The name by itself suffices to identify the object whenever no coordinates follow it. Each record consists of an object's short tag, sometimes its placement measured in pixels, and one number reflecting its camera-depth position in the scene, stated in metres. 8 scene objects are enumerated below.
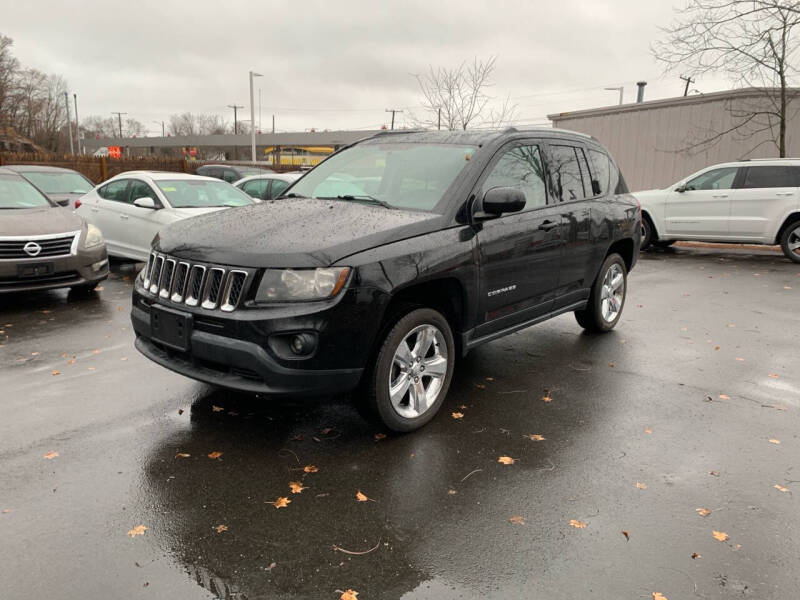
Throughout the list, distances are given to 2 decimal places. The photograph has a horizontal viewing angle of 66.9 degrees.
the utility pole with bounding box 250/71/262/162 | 38.38
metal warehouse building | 15.70
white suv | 11.62
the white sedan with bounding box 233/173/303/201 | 14.37
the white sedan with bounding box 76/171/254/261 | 9.01
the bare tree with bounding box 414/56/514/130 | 20.92
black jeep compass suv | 3.42
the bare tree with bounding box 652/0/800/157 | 14.73
